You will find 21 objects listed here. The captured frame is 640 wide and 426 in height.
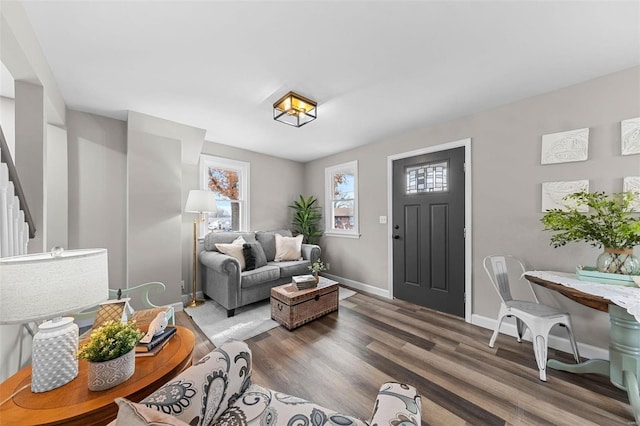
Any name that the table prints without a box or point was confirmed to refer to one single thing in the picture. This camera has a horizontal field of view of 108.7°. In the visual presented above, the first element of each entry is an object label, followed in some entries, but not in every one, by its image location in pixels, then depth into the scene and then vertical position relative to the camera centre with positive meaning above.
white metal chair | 1.75 -0.83
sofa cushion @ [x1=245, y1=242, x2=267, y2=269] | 3.28 -0.60
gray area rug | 2.37 -1.25
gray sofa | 2.77 -0.79
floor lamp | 2.99 +0.13
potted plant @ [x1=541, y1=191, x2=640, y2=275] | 1.65 -0.12
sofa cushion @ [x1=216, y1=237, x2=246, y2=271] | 3.12 -0.51
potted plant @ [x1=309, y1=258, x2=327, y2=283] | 2.86 -0.69
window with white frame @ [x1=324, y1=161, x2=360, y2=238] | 3.95 +0.23
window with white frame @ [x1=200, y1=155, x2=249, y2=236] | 3.63 +0.39
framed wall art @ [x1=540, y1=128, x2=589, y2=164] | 2.01 +0.60
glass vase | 1.67 -0.37
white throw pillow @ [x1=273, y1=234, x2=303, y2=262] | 3.72 -0.58
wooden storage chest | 2.48 -1.04
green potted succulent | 0.86 -0.54
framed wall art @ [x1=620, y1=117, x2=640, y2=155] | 1.80 +0.61
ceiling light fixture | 2.18 +1.07
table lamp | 0.73 -0.29
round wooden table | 0.74 -0.66
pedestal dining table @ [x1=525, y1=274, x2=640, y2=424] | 1.44 -0.87
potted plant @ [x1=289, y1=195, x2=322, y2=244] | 4.45 -0.13
